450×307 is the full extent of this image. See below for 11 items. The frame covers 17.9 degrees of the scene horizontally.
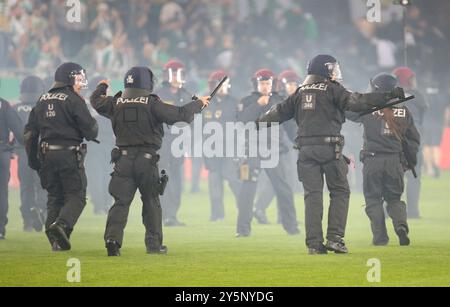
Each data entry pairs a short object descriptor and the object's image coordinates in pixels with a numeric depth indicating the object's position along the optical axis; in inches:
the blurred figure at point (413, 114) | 921.5
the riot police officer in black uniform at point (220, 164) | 982.4
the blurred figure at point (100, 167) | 1037.8
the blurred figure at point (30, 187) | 876.0
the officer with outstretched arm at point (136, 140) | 689.0
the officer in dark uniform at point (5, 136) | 822.5
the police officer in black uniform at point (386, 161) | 757.3
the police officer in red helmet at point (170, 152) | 946.1
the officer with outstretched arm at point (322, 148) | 691.4
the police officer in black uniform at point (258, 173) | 855.7
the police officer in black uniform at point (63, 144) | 706.2
